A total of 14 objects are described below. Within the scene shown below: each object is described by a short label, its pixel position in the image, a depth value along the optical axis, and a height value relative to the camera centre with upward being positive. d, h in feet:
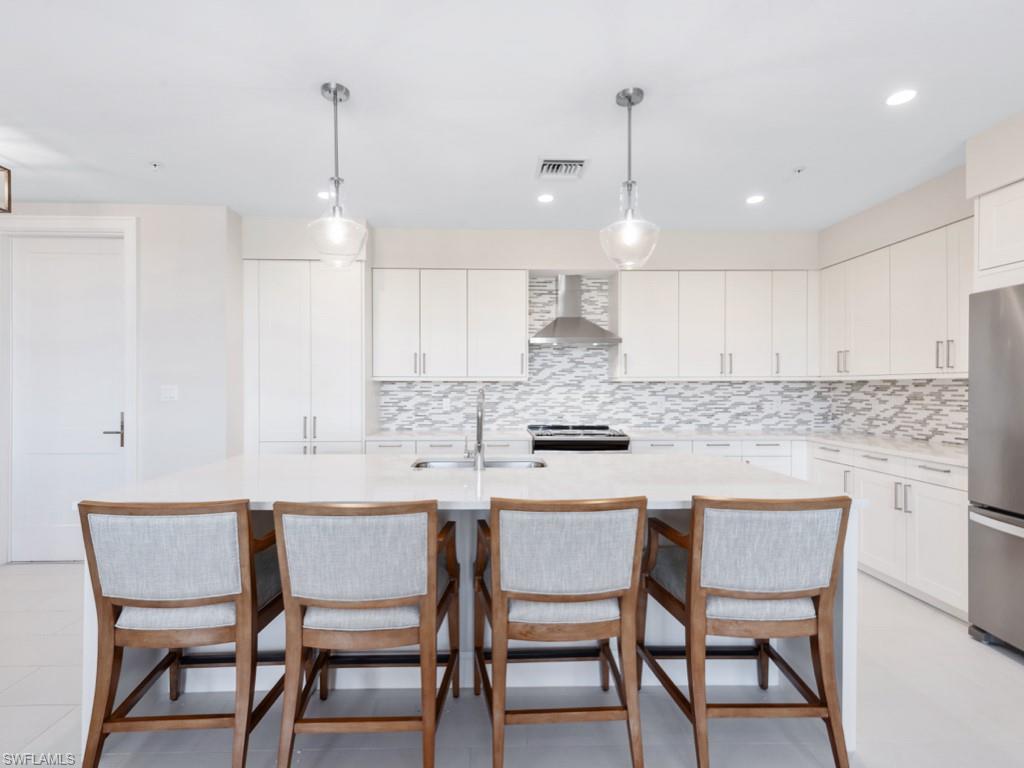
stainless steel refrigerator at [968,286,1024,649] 8.02 -1.29
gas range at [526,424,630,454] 13.62 -1.45
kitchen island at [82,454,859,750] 5.98 -1.28
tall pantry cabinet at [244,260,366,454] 13.61 +0.72
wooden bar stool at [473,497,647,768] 5.24 -2.00
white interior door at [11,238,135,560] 12.68 +0.05
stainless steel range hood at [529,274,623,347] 14.60 +1.63
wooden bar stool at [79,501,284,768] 5.16 -2.04
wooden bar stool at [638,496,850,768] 5.36 -2.05
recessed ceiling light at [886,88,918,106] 7.65 +4.24
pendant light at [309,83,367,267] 7.56 +2.24
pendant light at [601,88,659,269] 7.36 +2.13
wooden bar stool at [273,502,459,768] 5.15 -2.03
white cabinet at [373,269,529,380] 14.58 +1.72
